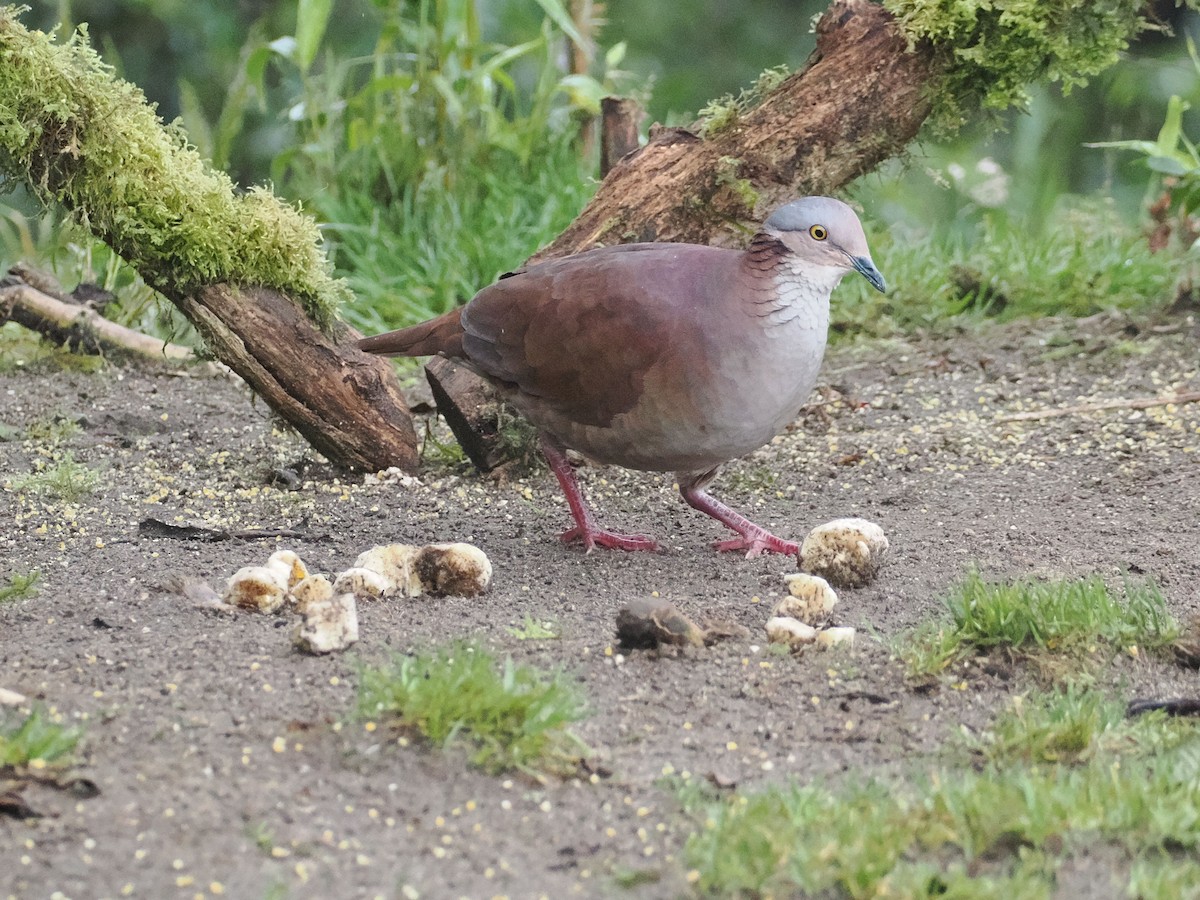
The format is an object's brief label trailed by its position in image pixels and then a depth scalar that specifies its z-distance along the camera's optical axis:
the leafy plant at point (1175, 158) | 11.45
